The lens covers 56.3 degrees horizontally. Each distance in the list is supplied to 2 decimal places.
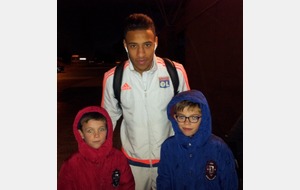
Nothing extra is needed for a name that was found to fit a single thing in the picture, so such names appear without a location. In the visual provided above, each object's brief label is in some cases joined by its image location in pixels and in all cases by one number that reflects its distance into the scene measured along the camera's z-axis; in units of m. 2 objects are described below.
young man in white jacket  2.47
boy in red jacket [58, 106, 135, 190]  2.29
